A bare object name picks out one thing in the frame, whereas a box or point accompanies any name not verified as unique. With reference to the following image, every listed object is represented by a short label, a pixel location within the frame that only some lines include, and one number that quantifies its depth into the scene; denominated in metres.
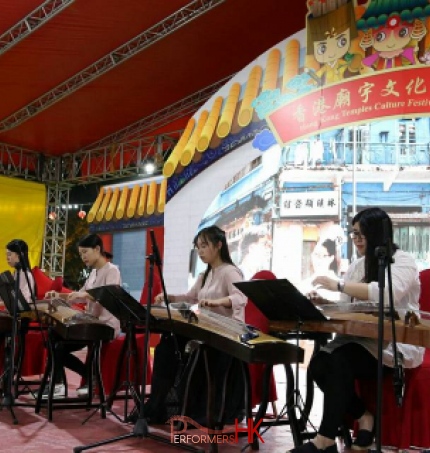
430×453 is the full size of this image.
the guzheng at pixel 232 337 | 2.64
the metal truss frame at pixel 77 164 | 10.99
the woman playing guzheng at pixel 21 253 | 3.83
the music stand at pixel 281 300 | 2.70
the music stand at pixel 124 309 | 3.39
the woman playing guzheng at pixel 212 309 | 3.52
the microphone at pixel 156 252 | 3.10
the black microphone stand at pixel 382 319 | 2.33
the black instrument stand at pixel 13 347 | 3.88
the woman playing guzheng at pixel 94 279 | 4.54
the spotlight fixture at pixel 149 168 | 11.02
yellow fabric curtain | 11.55
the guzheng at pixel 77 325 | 3.77
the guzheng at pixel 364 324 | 2.42
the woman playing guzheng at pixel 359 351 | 2.74
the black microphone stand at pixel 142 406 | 3.06
